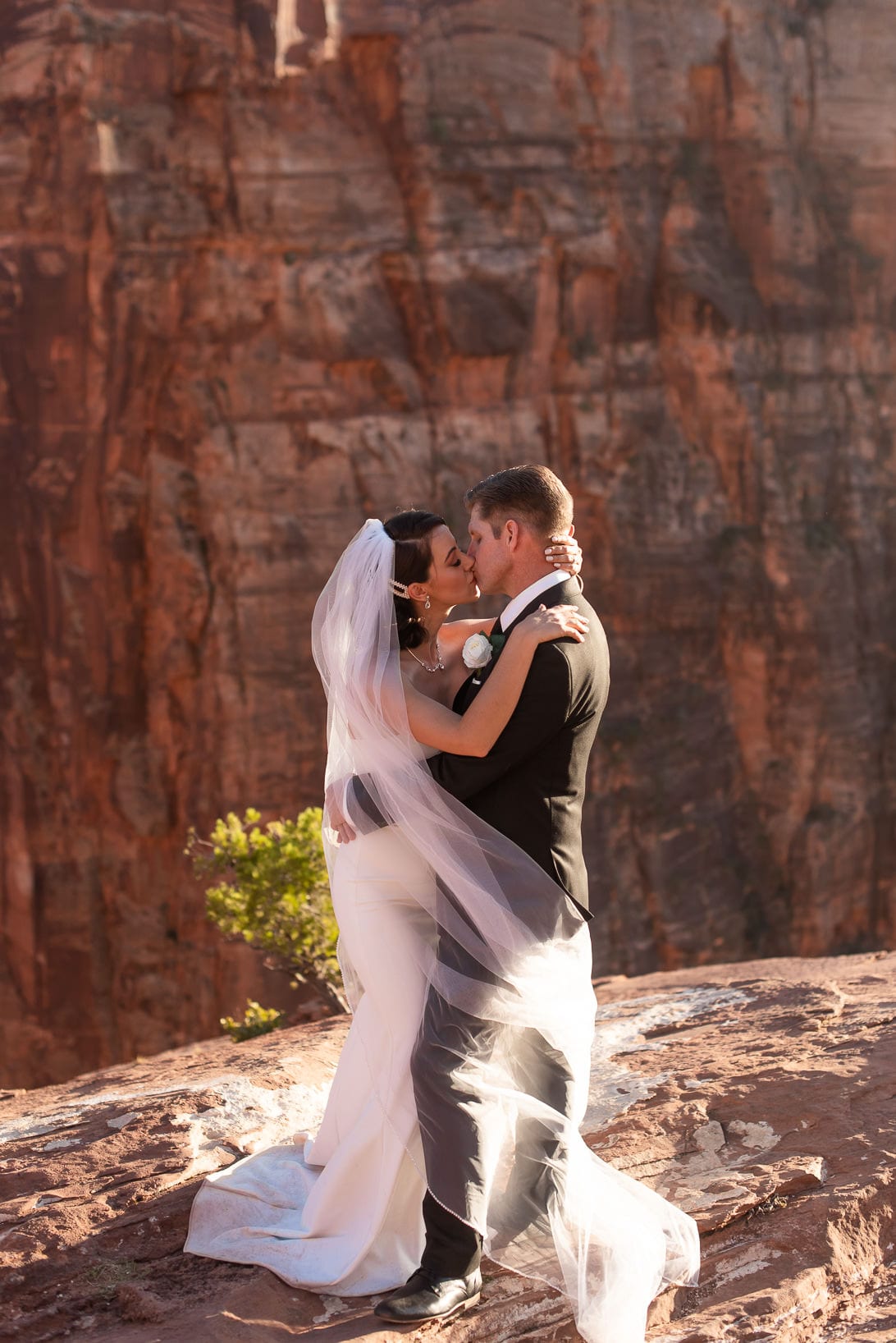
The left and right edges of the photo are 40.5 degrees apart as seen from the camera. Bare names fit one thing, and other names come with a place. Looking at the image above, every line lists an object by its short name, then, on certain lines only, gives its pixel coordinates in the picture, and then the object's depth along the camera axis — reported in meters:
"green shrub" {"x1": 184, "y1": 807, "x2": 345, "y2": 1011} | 9.24
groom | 3.56
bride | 3.64
